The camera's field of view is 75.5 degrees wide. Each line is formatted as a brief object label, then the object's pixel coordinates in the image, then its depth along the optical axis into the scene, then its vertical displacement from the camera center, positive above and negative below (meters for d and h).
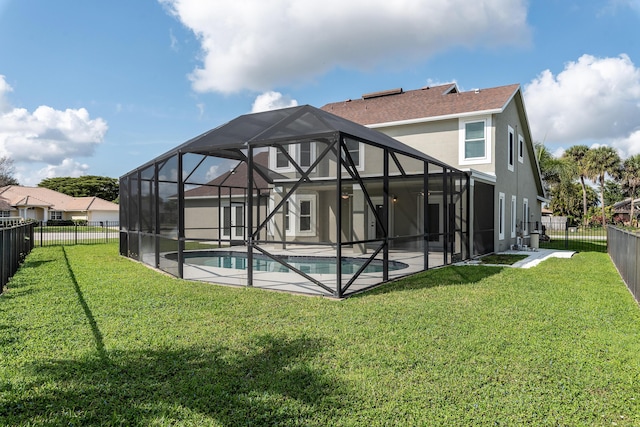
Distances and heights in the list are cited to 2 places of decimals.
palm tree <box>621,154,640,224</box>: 40.16 +4.29
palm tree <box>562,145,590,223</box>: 39.01 +5.24
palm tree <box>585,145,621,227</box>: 38.22 +4.94
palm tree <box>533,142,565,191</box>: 33.19 +4.06
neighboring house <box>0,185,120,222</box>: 41.44 +0.88
